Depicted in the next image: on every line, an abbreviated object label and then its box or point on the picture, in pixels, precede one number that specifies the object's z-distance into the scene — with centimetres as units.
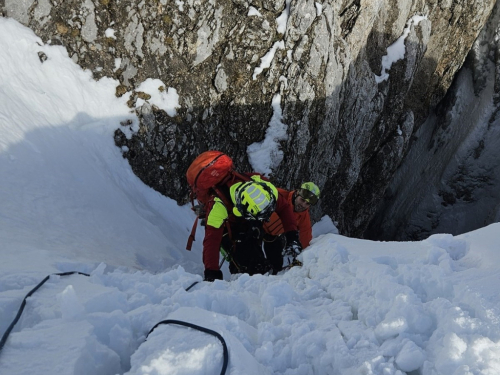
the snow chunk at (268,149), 1038
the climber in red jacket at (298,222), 604
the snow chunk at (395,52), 1283
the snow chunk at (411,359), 239
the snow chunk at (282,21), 998
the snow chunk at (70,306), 268
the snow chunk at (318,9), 1002
